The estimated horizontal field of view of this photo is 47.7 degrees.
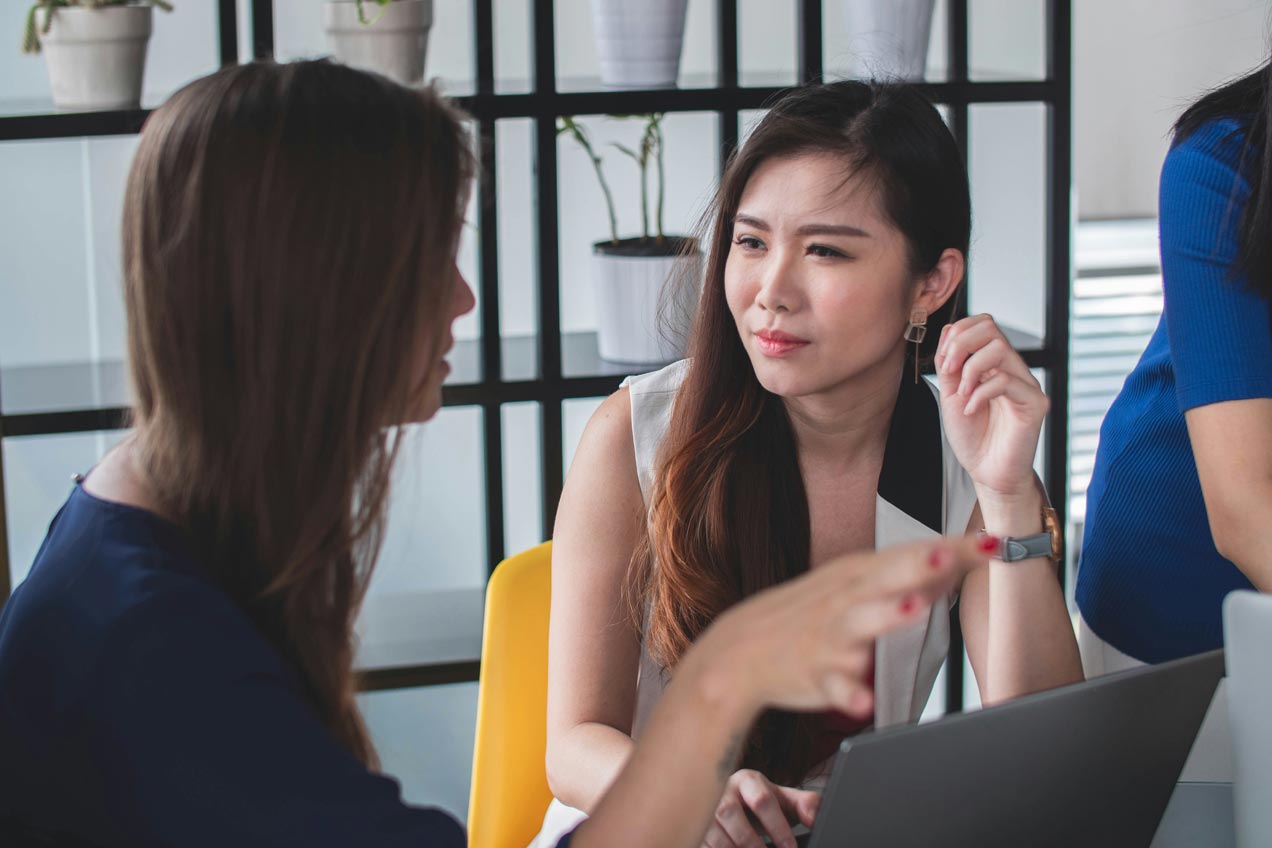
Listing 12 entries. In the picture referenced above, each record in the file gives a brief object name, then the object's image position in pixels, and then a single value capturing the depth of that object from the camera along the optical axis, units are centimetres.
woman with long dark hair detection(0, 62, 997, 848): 87
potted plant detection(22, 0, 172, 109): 212
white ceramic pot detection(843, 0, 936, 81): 235
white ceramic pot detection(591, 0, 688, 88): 230
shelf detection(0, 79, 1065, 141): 211
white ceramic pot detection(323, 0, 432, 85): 220
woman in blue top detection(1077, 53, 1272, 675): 146
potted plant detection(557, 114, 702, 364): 236
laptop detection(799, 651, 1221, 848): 90
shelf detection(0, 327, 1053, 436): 219
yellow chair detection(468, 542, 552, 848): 157
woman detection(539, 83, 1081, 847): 153
